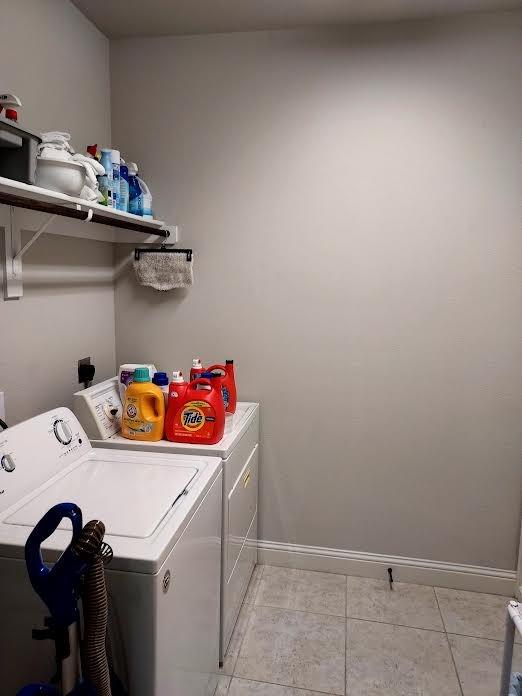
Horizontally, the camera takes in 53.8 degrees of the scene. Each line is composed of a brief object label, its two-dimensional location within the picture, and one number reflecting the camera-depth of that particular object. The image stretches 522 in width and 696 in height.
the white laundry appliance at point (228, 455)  1.88
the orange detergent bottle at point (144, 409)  1.91
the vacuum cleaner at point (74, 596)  0.99
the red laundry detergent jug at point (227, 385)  2.19
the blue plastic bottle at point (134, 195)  2.27
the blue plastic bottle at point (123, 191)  2.13
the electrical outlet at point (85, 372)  2.21
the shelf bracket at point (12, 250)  1.71
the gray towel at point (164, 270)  2.44
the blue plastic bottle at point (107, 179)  1.90
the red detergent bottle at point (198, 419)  1.89
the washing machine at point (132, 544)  1.18
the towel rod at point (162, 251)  2.44
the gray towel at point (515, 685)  1.39
